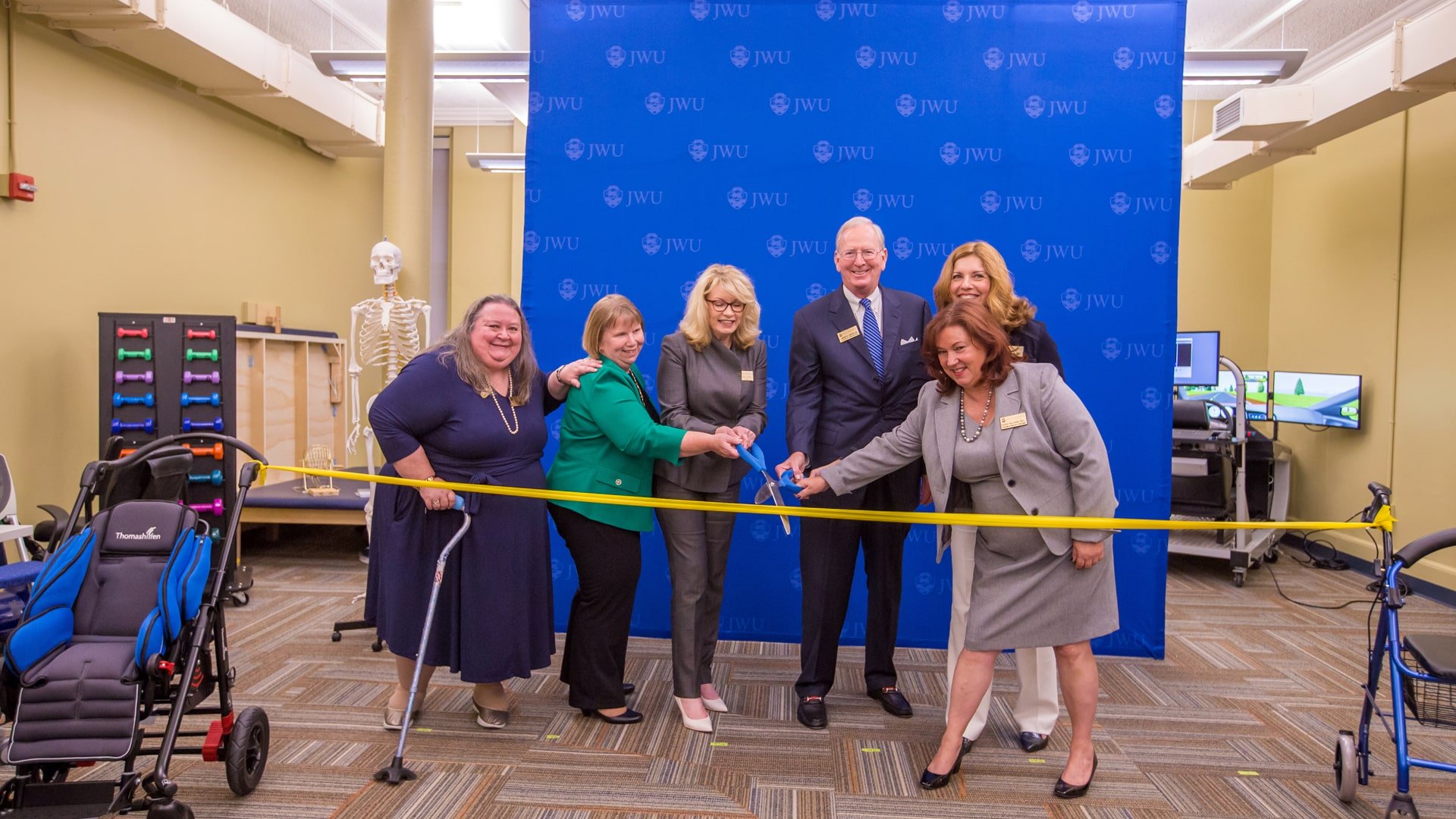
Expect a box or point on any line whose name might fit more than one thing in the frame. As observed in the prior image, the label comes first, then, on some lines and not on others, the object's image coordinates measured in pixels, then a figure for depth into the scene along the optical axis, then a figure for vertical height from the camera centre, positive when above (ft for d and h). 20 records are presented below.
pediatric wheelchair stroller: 7.23 -2.48
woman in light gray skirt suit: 8.29 -1.00
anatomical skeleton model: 16.62 +0.68
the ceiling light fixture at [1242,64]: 16.39 +5.94
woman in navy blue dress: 9.45 -1.42
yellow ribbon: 8.20 -1.27
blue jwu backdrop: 13.15 +3.08
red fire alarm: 15.94 +3.04
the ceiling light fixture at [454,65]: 19.19 +6.58
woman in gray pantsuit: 9.96 -0.39
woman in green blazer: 9.52 -1.13
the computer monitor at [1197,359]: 20.78 +0.70
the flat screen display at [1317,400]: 20.63 -0.15
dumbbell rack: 16.94 -0.40
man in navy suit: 10.26 -0.26
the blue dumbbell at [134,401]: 16.93 -0.69
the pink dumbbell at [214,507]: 17.03 -2.64
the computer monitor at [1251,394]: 22.34 -0.09
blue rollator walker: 7.76 -2.35
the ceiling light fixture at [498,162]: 26.99 +6.33
